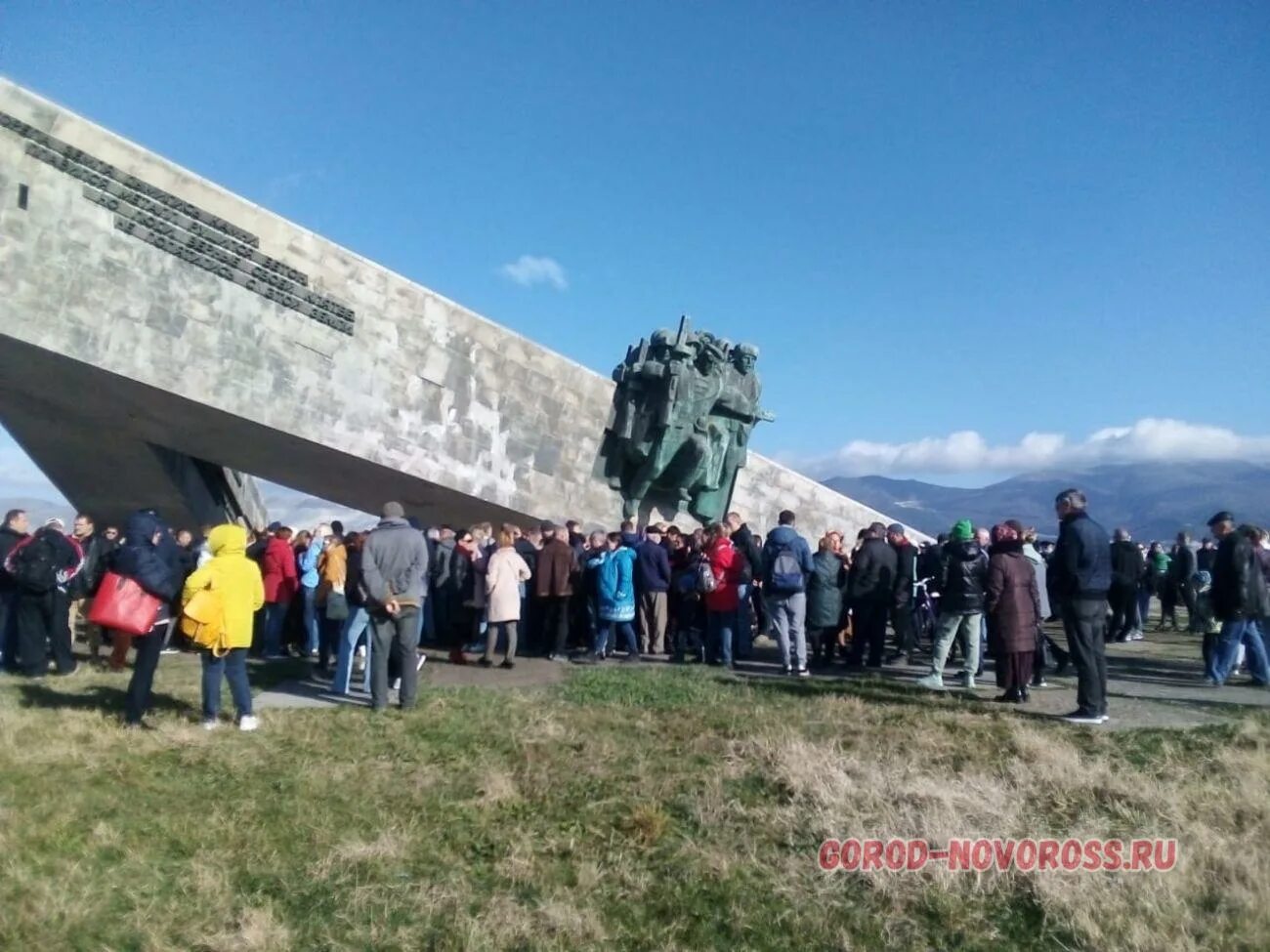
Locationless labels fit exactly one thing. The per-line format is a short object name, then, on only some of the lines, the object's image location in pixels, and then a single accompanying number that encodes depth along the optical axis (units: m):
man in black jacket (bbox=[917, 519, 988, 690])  7.97
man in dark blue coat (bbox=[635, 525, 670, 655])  10.27
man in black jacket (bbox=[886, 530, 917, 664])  9.65
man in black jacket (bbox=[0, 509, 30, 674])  8.27
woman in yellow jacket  6.25
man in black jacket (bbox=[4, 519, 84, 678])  8.01
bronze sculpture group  14.41
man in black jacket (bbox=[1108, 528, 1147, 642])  11.34
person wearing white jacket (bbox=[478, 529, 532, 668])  9.09
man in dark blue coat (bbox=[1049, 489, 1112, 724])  6.76
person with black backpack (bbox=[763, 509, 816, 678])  8.95
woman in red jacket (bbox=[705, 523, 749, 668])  9.55
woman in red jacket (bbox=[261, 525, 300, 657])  9.96
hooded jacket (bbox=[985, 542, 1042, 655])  7.45
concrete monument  10.32
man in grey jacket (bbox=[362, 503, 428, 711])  7.07
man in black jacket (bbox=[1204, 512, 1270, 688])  8.49
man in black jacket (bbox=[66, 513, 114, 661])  9.25
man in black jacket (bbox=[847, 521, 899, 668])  9.45
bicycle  11.25
